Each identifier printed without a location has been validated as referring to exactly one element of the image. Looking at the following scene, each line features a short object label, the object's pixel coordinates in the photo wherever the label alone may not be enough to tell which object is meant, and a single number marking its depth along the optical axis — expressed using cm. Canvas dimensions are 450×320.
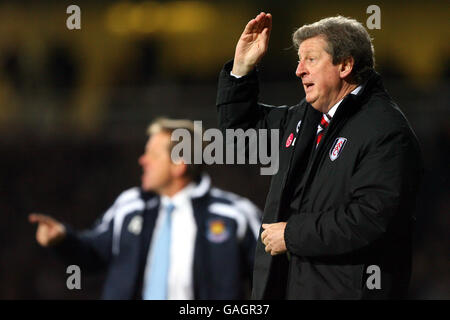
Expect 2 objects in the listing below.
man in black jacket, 651
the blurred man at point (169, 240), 1061
